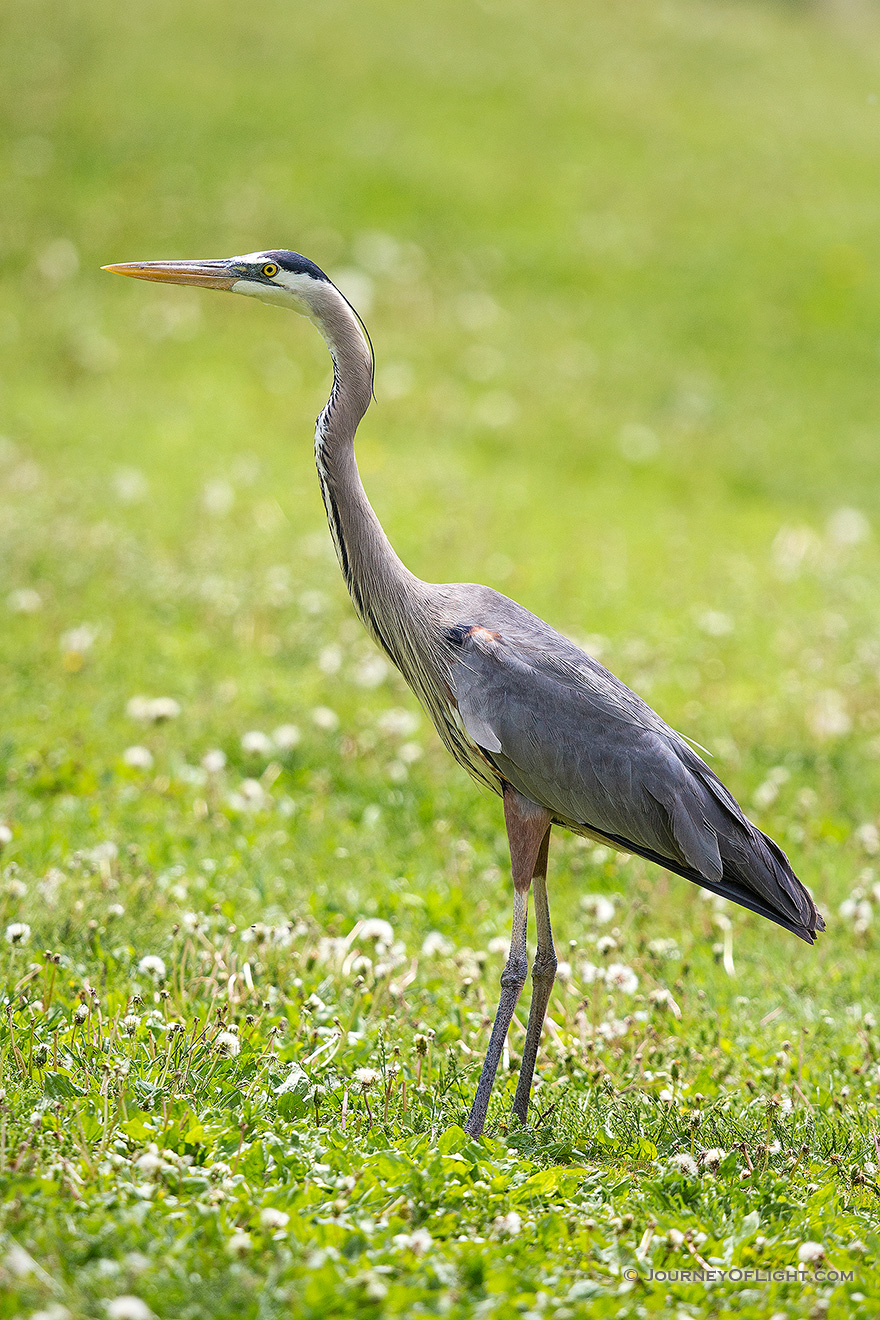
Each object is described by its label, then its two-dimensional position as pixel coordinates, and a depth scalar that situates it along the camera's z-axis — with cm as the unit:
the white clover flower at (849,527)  2372
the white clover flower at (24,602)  1571
